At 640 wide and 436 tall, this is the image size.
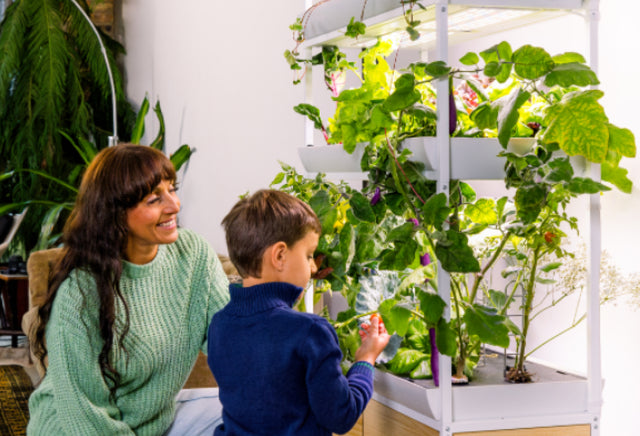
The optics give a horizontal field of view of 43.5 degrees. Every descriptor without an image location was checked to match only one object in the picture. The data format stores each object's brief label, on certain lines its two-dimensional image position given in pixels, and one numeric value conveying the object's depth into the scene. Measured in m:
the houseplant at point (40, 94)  5.30
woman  1.49
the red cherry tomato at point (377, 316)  1.46
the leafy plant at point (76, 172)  4.25
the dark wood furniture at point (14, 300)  4.36
